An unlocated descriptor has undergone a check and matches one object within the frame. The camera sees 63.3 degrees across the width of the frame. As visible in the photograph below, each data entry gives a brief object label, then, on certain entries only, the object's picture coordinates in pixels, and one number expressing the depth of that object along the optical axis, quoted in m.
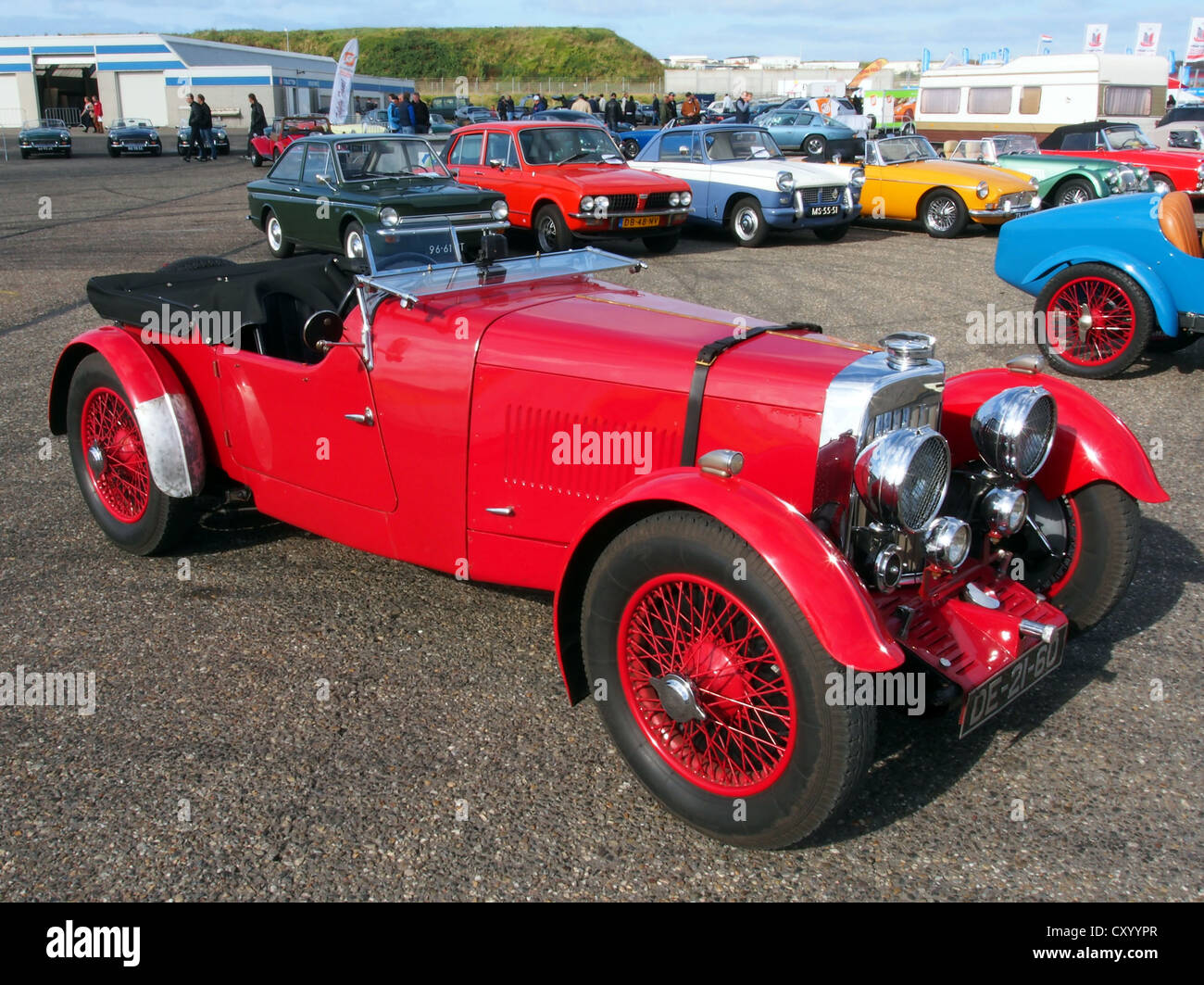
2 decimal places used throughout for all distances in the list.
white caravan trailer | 20.66
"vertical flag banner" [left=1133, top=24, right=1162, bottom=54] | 42.31
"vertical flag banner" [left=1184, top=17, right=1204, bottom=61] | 47.25
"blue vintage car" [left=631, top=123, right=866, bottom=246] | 12.96
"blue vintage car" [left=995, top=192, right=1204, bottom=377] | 6.62
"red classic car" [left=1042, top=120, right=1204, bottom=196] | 14.65
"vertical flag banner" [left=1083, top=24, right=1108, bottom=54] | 42.12
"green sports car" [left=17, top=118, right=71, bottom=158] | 29.42
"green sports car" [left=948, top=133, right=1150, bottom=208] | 13.92
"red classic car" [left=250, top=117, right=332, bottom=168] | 26.69
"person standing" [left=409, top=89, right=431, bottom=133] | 25.88
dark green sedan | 10.85
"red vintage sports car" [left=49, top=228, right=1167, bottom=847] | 2.44
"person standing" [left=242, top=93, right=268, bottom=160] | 27.94
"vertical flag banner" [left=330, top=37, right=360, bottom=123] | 23.64
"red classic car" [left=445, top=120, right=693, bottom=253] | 11.48
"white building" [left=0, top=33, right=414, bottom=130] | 49.88
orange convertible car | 13.55
